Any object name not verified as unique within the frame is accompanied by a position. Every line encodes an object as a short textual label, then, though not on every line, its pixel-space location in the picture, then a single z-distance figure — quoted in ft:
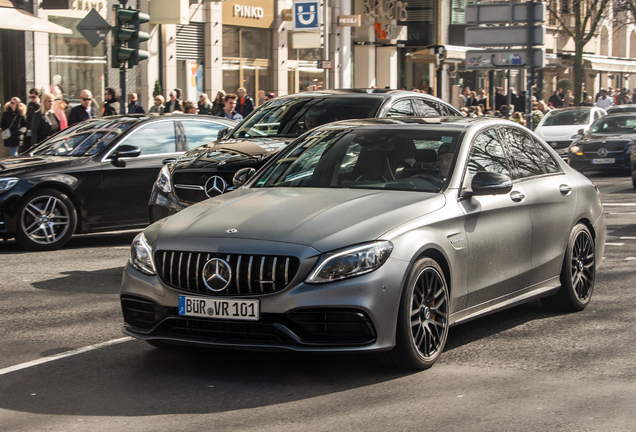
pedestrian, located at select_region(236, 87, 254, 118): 75.00
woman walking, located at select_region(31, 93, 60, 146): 58.49
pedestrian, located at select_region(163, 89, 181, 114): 71.82
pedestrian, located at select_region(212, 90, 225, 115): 68.07
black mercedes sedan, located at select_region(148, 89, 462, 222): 30.89
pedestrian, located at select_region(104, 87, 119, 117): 61.46
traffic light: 56.59
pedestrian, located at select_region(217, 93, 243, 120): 62.95
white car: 86.63
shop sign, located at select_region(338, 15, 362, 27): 115.55
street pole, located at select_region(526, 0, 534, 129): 72.37
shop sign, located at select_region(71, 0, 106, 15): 81.69
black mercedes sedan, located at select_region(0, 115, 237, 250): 36.78
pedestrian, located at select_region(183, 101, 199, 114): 61.71
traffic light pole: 56.71
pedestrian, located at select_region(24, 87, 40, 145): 60.64
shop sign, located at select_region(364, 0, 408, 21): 140.18
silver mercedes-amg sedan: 17.04
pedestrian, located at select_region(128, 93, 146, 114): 67.53
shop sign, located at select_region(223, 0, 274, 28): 104.01
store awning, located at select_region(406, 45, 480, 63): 114.01
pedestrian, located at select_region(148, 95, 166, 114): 70.33
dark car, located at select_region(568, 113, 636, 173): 75.10
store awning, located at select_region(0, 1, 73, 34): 67.82
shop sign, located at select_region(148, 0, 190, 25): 90.89
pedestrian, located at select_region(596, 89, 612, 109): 127.75
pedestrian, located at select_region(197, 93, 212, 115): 74.19
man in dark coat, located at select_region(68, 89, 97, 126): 59.77
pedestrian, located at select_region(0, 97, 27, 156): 60.95
